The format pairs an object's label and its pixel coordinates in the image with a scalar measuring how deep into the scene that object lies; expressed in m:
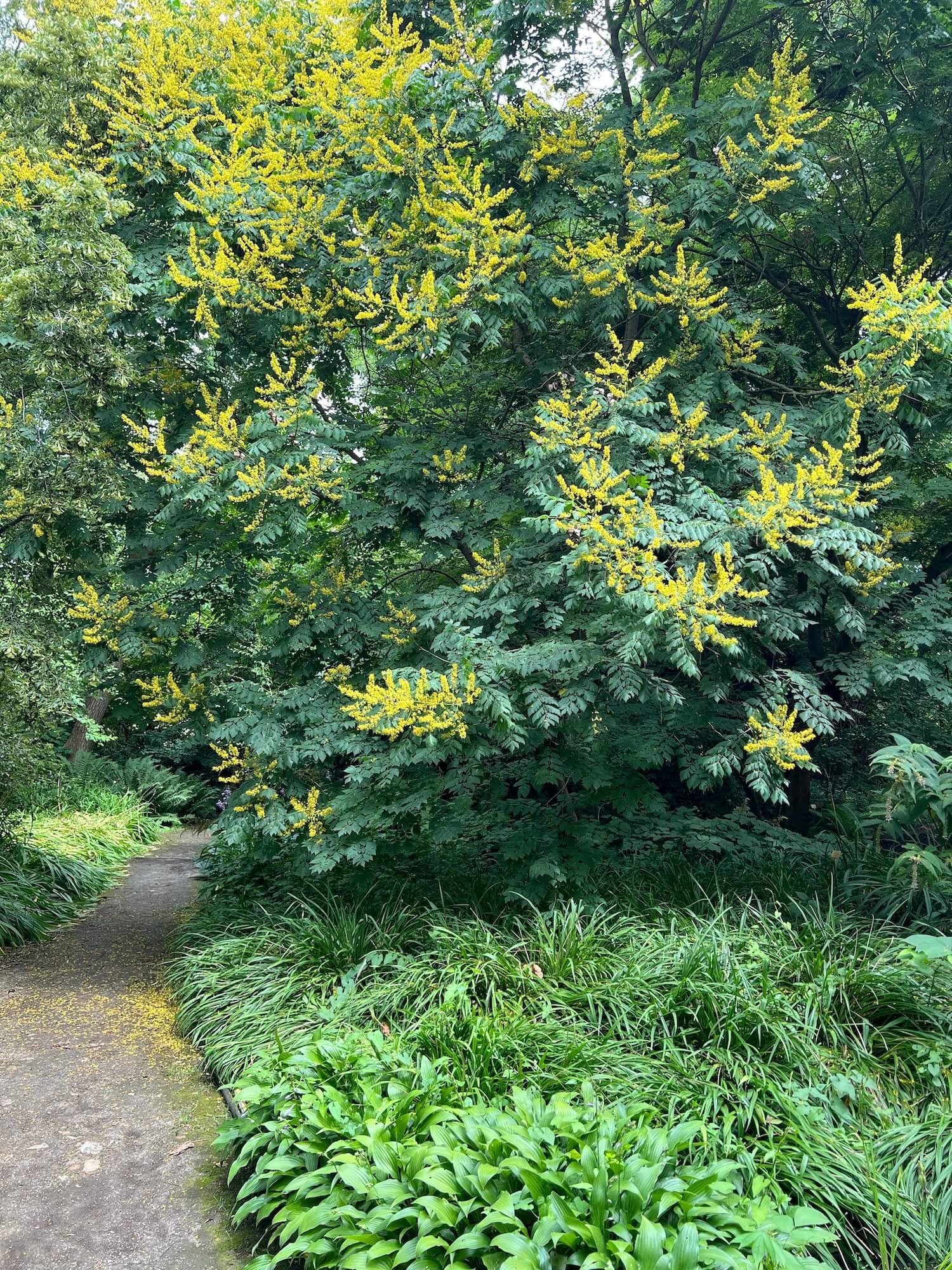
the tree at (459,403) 3.94
